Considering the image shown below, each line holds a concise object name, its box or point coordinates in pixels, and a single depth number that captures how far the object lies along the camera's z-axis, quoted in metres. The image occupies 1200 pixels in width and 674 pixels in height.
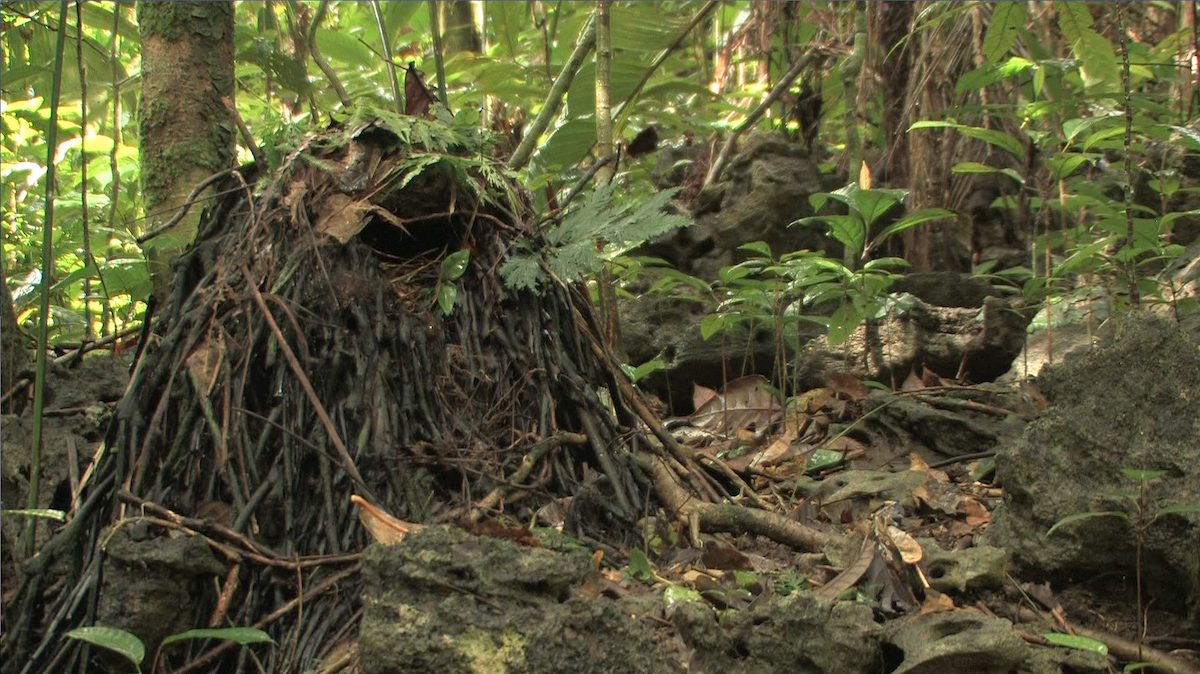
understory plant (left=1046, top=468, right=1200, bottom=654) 1.88
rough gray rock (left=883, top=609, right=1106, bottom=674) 1.65
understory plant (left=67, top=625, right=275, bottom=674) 1.64
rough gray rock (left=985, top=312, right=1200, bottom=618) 2.02
